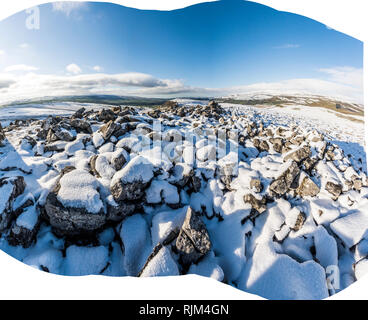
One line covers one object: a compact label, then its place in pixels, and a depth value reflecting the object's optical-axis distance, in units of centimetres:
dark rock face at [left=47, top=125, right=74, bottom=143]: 279
